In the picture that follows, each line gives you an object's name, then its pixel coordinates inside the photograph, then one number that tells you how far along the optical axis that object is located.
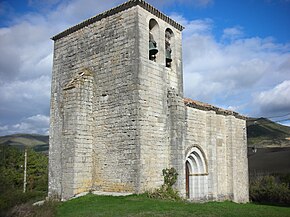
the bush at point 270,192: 19.42
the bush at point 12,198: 10.66
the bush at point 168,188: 10.77
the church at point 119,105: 11.13
